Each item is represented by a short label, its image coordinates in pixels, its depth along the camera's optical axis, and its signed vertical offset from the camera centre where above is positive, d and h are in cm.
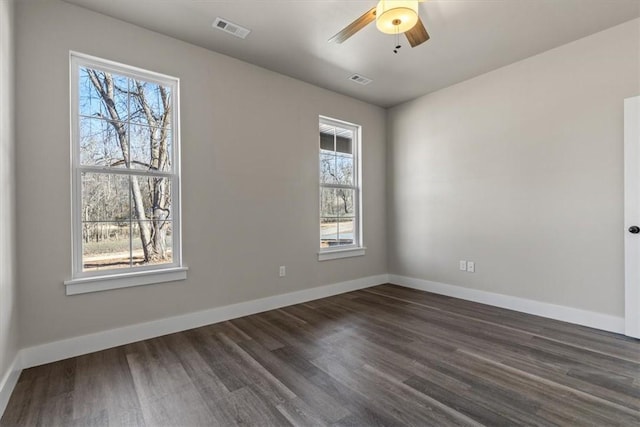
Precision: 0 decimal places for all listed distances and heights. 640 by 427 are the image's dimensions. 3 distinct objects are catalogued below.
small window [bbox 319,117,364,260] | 425 +34
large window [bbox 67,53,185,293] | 253 +37
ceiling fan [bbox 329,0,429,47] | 193 +132
